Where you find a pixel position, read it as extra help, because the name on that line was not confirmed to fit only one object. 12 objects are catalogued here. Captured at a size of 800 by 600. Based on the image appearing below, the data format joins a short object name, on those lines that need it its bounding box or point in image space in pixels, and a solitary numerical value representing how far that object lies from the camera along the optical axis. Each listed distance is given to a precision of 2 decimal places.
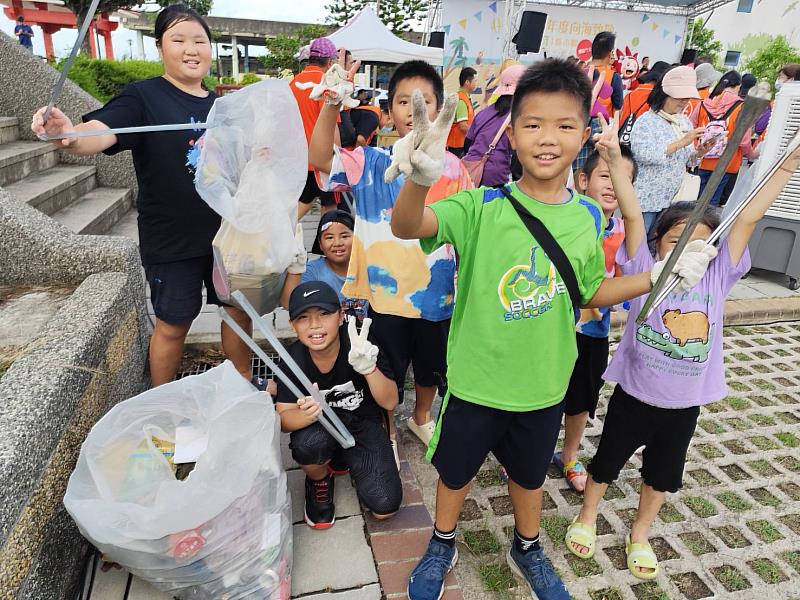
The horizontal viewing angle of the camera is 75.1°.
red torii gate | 17.70
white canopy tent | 11.30
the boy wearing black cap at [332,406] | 2.16
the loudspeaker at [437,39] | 12.40
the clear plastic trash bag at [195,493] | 1.52
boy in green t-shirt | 1.51
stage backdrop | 12.02
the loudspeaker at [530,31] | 7.22
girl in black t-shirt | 2.21
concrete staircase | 3.84
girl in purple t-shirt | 1.84
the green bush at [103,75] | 6.93
